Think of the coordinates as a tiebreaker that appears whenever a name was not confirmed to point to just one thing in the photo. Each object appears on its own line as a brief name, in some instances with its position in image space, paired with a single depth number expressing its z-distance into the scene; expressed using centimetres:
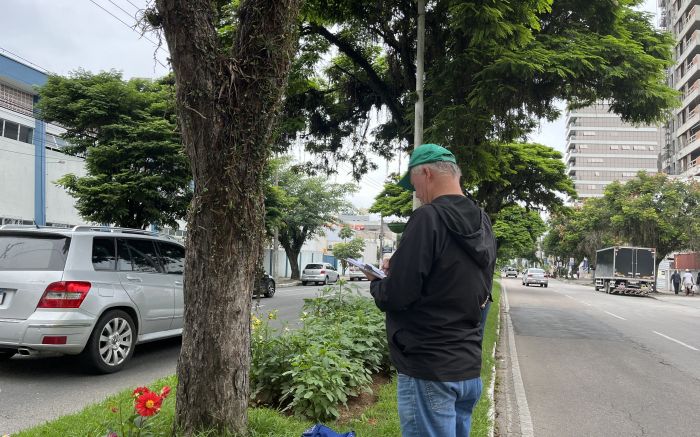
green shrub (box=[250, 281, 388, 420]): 411
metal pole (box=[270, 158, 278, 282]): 2825
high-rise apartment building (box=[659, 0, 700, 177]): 4706
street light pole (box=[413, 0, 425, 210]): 867
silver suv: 556
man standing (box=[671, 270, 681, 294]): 3453
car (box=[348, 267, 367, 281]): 3592
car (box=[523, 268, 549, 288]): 3997
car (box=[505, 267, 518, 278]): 7500
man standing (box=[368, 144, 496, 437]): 205
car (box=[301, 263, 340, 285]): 3219
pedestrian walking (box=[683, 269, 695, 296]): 3300
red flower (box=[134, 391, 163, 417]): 263
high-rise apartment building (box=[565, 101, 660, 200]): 9712
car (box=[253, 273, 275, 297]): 1855
